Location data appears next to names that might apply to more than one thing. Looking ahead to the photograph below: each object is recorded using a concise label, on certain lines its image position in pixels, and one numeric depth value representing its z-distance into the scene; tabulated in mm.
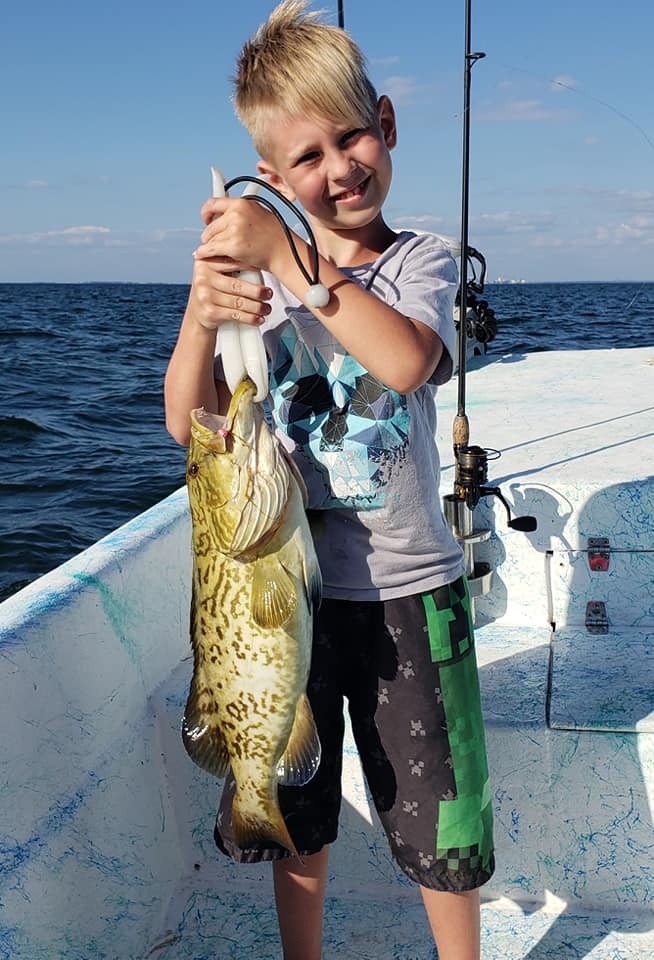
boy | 1894
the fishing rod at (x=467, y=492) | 3242
